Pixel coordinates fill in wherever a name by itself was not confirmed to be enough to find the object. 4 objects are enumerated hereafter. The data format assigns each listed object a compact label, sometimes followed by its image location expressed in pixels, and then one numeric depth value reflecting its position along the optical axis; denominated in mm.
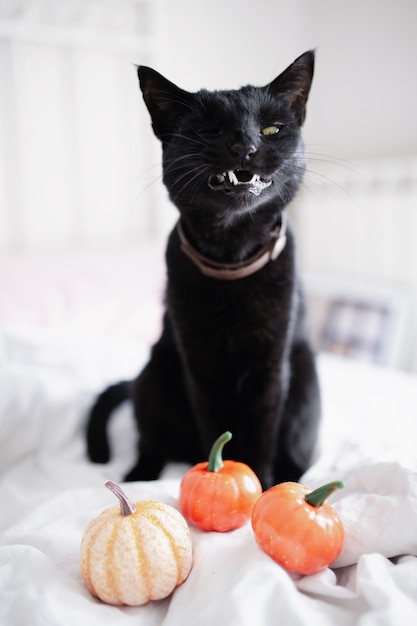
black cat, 767
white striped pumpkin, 563
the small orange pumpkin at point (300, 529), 577
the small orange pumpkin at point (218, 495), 674
